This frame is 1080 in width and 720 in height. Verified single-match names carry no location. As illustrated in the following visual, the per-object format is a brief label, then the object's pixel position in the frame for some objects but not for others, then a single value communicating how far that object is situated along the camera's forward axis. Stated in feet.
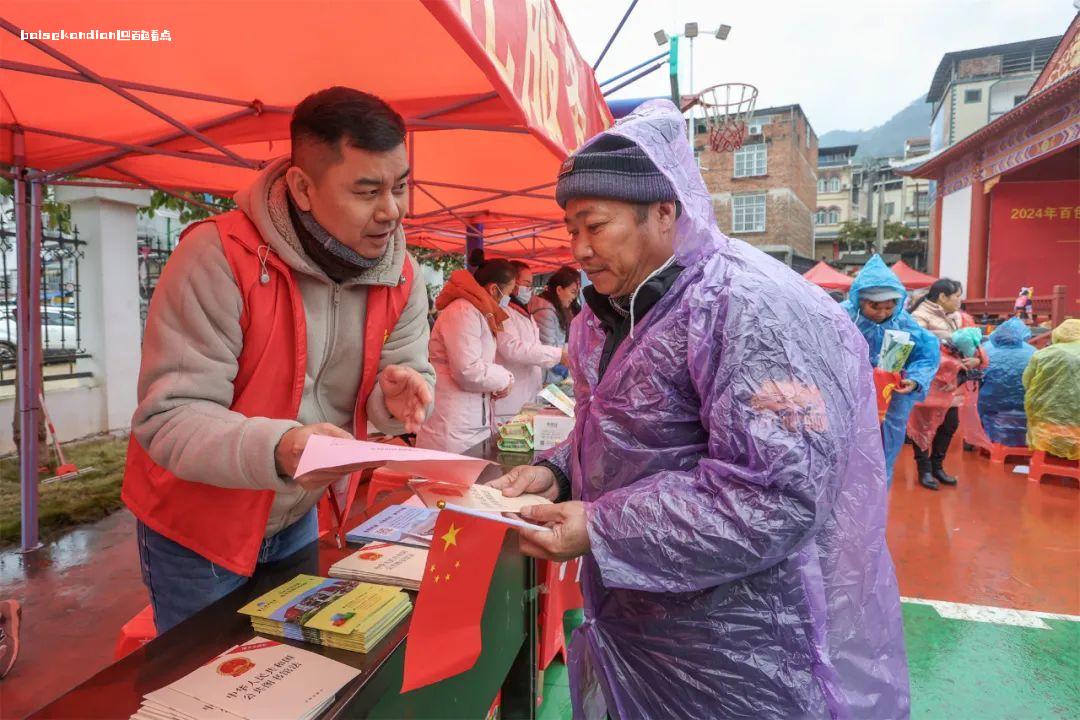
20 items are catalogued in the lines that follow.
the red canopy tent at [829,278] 47.11
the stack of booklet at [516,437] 9.64
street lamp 28.91
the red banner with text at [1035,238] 50.57
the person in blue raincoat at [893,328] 13.73
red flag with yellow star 3.44
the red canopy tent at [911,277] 54.90
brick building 103.81
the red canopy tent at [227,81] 6.23
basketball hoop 29.32
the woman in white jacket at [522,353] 13.67
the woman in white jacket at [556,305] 20.06
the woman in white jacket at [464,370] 11.43
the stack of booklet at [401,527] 5.82
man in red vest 3.84
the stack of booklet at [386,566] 4.96
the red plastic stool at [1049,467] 18.38
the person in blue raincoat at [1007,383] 20.71
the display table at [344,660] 3.50
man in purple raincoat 3.18
